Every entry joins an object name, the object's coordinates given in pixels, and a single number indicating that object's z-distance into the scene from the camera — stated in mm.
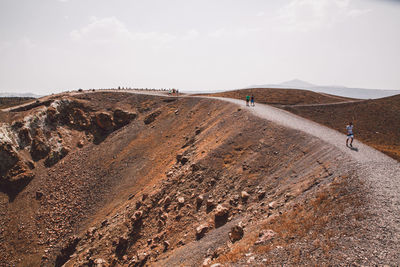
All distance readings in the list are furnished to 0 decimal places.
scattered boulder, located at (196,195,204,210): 14122
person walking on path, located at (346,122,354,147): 13852
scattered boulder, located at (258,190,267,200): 12087
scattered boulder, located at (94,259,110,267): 14668
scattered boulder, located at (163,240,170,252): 12484
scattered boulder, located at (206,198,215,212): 13378
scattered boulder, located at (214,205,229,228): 11905
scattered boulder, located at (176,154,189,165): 20223
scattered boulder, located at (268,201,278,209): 10281
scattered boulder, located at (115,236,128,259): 14999
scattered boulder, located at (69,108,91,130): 37875
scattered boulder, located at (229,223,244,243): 9484
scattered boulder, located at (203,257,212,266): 8678
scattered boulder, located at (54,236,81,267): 19938
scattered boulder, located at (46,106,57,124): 35031
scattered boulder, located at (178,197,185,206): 14844
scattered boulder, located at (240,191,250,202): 12617
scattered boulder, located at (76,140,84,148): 35438
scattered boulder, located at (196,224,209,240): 11628
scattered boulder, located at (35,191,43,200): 27081
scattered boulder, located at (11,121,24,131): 31019
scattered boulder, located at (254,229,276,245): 7867
